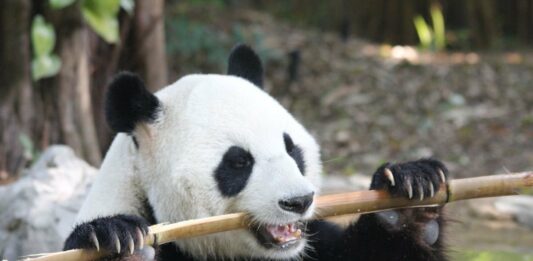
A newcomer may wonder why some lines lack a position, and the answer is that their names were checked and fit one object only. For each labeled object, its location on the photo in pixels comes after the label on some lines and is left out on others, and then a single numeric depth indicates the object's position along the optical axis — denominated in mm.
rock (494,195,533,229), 14062
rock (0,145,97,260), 10484
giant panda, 7094
